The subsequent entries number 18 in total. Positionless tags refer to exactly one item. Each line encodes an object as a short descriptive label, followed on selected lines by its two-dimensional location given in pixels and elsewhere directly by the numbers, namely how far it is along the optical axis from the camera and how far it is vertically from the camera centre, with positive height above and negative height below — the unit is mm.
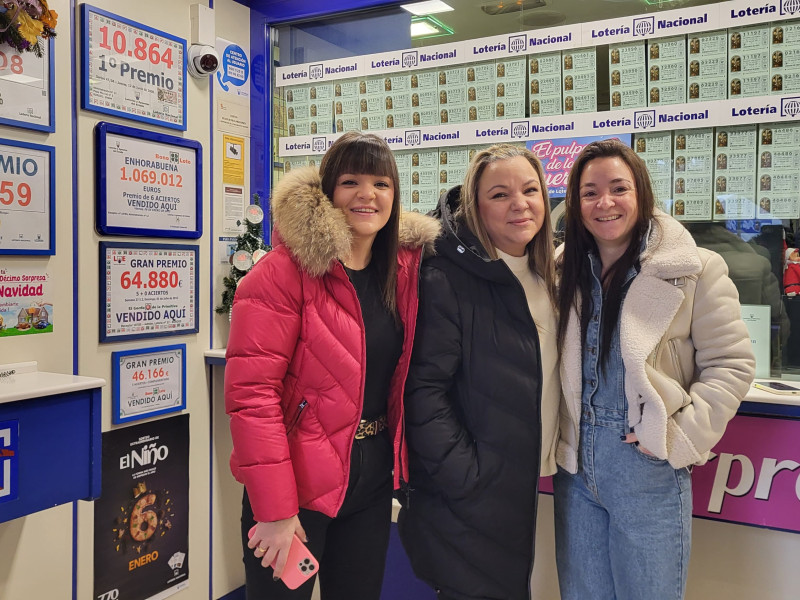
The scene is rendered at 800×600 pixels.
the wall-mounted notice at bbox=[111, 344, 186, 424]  2719 -395
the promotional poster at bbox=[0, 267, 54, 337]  2291 -43
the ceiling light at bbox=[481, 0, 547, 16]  2939 +1290
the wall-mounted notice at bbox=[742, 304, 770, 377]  2521 -156
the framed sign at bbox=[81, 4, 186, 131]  2553 +904
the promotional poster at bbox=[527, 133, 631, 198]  2871 +584
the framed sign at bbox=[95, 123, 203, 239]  2613 +451
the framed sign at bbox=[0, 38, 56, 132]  2242 +698
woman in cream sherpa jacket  1695 -224
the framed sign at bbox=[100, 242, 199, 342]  2650 -1
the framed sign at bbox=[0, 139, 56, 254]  2277 +322
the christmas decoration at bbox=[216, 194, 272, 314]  3174 +188
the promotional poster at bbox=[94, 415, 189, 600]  2701 -959
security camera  2969 +1037
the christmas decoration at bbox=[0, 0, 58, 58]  2135 +880
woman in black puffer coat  1743 -305
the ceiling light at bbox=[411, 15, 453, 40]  3152 +1268
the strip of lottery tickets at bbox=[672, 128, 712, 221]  2670 +482
